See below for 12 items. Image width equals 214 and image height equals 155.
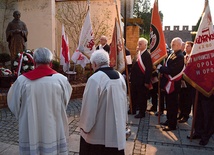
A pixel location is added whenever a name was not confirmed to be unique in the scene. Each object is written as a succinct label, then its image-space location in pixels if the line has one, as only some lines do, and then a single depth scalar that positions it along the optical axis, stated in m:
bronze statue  8.68
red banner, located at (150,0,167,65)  5.85
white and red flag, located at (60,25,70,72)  9.06
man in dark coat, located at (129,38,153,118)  5.93
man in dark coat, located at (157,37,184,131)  5.14
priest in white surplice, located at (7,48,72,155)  2.90
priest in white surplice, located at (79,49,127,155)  3.05
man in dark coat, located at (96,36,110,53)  7.64
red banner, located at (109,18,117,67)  6.42
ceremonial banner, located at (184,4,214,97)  4.53
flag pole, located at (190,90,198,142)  4.75
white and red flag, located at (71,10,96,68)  7.72
